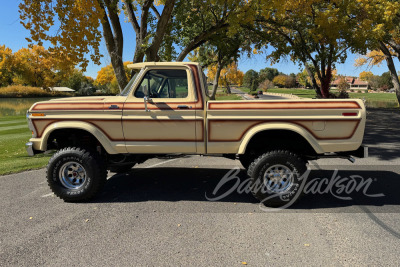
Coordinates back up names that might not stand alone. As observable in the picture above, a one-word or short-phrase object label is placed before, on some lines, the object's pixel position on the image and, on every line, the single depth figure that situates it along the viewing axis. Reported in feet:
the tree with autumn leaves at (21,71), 243.40
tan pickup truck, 13.32
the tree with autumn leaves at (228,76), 167.77
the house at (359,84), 499.51
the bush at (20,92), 197.36
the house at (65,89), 314.35
